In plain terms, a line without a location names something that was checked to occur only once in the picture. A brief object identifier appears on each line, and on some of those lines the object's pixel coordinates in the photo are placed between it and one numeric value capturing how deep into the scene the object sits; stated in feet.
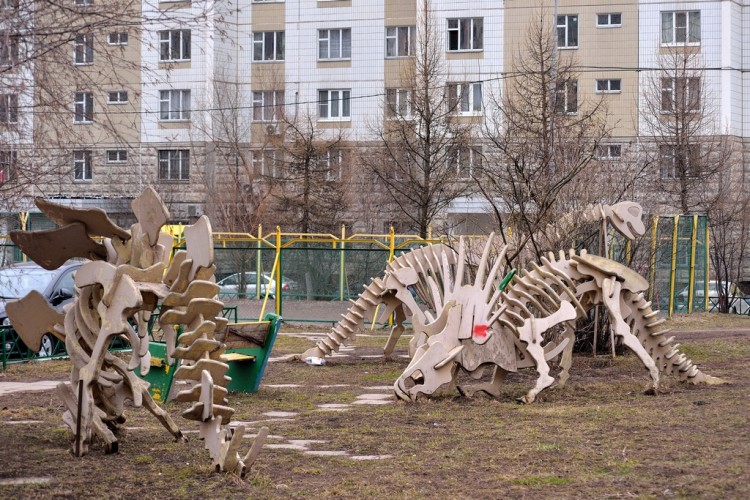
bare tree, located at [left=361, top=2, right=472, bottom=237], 99.96
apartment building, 126.72
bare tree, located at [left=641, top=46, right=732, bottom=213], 109.91
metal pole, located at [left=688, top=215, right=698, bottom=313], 90.55
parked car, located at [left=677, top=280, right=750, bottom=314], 91.91
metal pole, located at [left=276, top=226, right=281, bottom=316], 79.30
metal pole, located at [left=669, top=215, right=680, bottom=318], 88.33
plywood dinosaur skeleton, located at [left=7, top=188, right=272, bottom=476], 25.12
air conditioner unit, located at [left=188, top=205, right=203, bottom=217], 133.90
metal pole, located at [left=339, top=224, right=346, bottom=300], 81.97
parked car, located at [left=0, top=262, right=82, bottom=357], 57.06
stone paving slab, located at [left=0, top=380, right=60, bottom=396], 44.80
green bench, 44.34
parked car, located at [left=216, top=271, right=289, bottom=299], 83.76
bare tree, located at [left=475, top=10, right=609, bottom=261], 52.75
